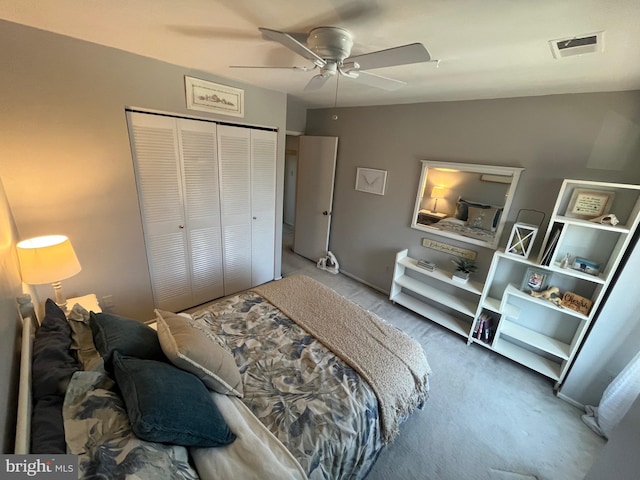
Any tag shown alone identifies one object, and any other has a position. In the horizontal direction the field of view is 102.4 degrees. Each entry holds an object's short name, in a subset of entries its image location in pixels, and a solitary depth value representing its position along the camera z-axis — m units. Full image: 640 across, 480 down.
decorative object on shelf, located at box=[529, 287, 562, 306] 2.17
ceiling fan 1.15
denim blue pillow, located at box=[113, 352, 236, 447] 0.86
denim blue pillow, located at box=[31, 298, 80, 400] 0.93
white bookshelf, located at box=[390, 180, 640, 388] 1.93
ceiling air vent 1.22
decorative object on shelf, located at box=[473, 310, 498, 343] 2.55
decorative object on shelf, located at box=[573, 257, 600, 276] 1.99
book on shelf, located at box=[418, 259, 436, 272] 2.92
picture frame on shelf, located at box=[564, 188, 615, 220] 1.95
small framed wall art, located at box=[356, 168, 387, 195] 3.32
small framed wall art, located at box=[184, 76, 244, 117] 2.29
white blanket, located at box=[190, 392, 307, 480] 0.93
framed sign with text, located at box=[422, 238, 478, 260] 2.78
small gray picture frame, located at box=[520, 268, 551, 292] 2.29
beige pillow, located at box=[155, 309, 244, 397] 1.14
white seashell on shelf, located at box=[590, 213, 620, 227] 1.84
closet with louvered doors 2.26
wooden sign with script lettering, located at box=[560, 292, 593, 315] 2.03
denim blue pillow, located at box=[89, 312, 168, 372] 1.10
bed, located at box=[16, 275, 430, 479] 0.85
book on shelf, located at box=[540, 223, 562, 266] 2.04
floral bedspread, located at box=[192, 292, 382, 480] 1.16
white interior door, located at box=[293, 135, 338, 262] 3.81
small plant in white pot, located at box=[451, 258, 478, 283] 2.70
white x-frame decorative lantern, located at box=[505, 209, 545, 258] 2.21
